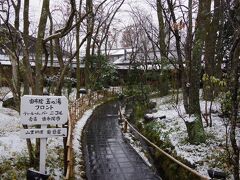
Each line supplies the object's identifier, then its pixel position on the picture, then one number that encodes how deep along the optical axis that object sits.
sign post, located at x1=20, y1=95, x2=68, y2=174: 4.12
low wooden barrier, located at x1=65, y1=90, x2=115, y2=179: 4.67
